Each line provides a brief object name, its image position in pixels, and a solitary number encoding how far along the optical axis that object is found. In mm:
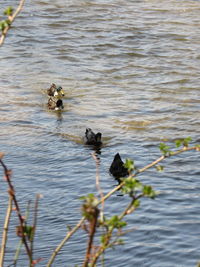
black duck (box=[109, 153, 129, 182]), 13848
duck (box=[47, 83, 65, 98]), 20588
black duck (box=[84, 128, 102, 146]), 16076
